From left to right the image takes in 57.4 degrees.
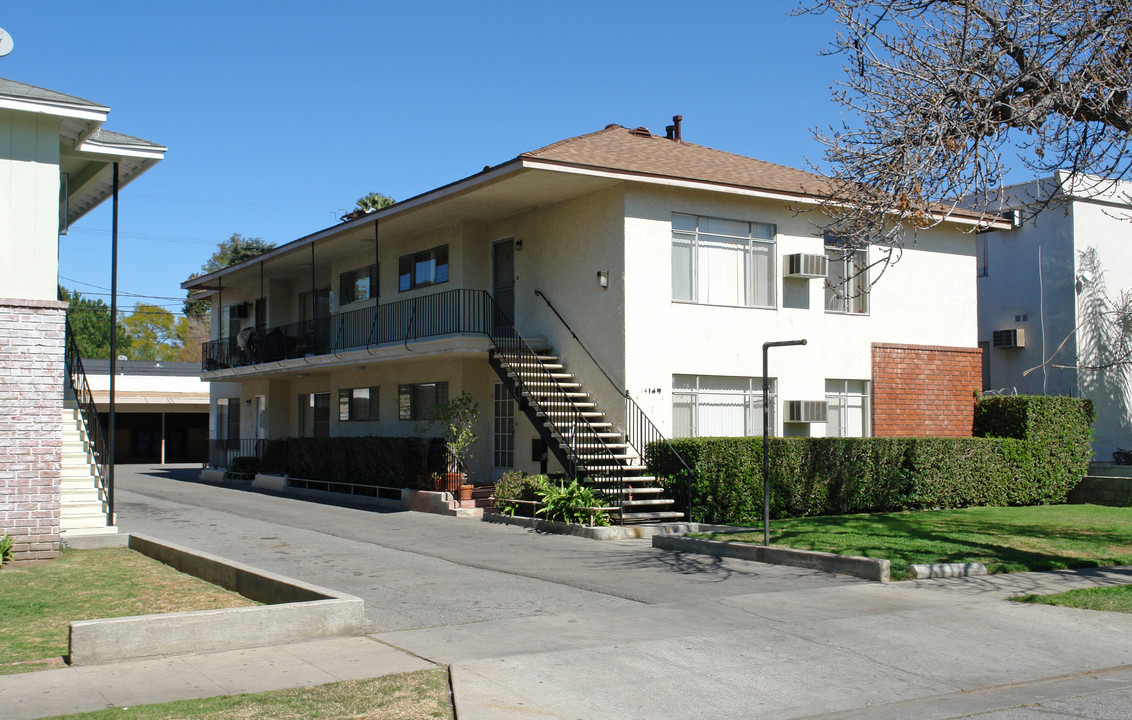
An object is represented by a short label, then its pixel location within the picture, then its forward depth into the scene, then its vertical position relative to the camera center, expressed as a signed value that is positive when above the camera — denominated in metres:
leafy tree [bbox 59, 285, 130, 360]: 72.19 +6.38
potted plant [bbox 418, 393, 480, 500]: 20.19 -0.31
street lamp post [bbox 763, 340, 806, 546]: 12.28 -0.55
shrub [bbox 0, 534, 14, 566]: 11.85 -1.56
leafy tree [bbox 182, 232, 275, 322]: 70.50 +11.33
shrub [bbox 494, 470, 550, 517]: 18.19 -1.34
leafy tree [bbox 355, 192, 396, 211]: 45.67 +9.68
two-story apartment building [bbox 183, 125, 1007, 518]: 18.86 +2.21
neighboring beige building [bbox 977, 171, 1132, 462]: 25.09 +2.74
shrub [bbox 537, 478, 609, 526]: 16.41 -1.42
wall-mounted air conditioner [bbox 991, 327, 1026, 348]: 25.61 +2.00
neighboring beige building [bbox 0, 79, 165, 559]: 12.04 +1.20
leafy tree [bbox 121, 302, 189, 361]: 81.88 +6.65
